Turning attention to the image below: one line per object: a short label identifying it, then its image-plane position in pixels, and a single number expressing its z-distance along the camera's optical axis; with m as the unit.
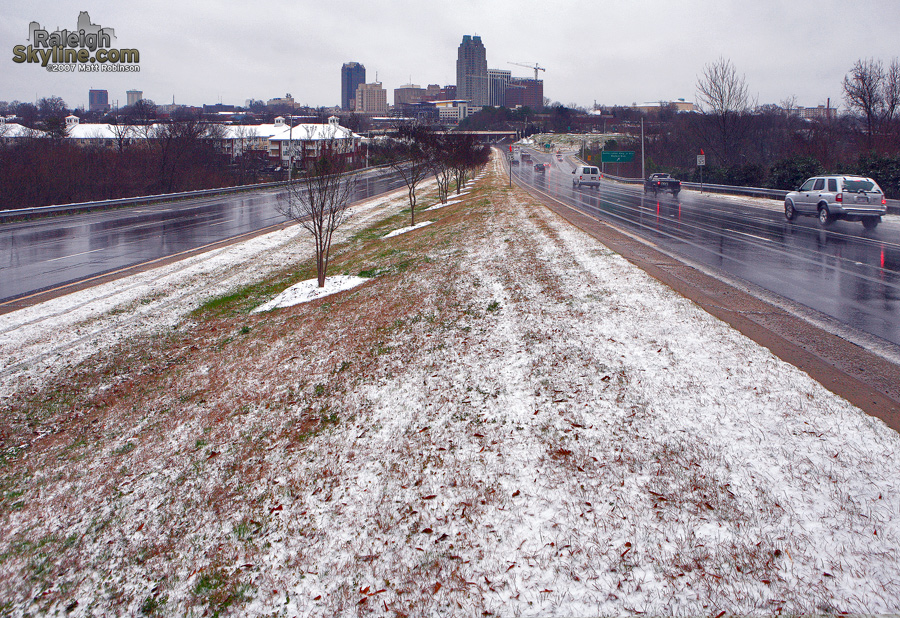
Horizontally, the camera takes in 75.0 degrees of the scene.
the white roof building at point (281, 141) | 92.93
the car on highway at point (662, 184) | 46.62
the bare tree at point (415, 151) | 28.25
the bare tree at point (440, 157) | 32.09
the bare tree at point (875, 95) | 47.47
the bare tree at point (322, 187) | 13.88
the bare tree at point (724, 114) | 56.88
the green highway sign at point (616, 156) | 79.50
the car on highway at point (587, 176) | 54.06
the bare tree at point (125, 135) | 63.29
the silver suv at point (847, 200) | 21.61
